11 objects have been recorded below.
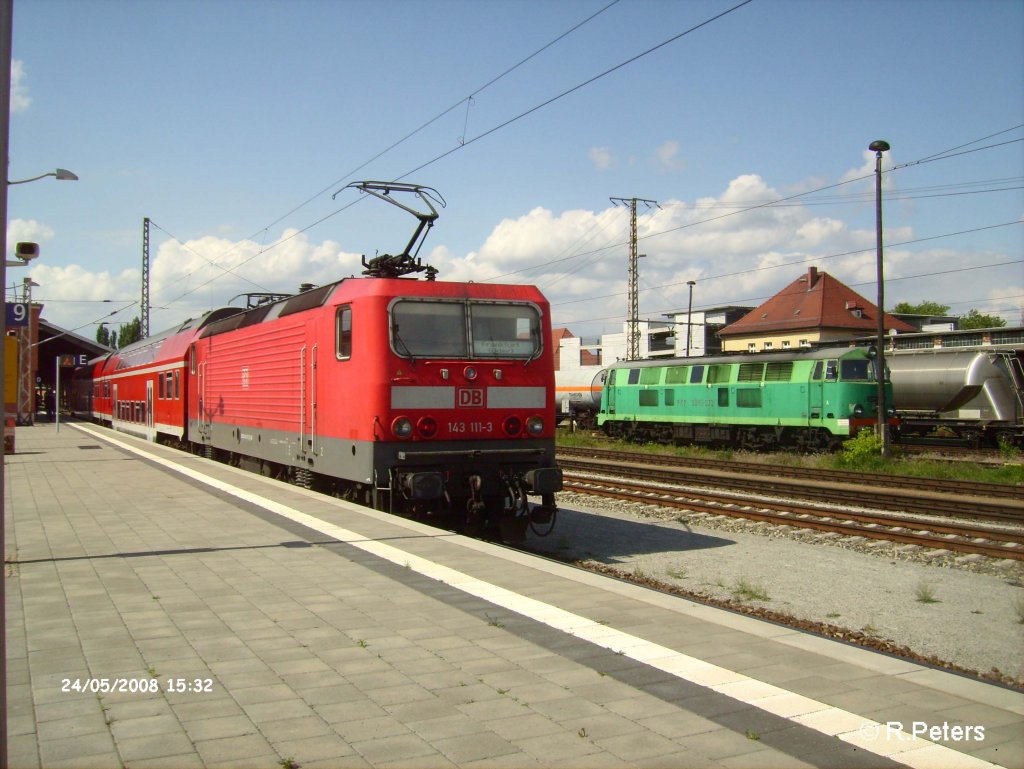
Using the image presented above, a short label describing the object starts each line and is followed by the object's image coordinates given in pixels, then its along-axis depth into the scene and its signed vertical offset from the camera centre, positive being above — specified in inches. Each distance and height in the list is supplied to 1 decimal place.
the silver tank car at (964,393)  1067.3 +4.2
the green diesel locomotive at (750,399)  953.5 -3.2
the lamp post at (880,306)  865.0 +87.7
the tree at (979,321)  3454.7 +291.9
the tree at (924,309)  3786.9 +366.5
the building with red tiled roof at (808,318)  2404.0 +213.2
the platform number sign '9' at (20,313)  833.1 +78.1
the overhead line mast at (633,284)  1679.4 +208.8
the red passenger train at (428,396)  395.2 +0.2
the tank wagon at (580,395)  1598.2 +1.8
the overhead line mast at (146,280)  1658.8 +220.2
